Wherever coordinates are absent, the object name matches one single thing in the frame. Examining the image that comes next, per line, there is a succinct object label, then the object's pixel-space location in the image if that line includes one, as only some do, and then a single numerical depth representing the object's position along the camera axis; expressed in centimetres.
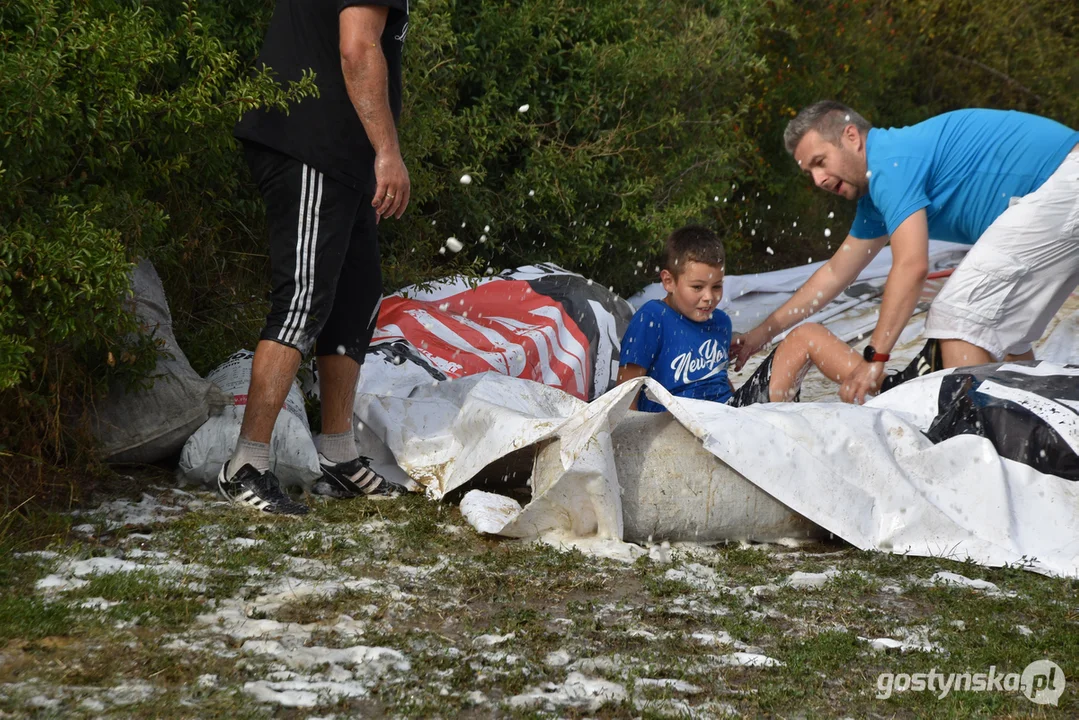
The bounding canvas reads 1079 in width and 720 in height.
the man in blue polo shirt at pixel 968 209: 830
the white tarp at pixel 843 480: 639
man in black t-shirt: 671
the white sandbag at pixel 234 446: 718
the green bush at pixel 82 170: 563
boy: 864
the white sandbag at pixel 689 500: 664
